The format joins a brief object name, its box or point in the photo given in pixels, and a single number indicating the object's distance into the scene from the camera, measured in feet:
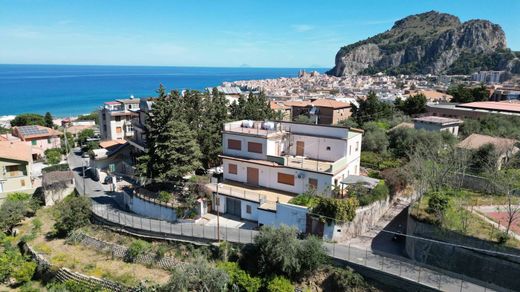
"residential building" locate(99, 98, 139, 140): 182.50
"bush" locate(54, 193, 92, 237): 98.07
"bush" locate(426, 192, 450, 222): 75.92
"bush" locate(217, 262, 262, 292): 70.64
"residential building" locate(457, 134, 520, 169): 108.58
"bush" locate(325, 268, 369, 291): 67.10
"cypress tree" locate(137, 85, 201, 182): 96.48
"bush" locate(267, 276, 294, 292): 68.13
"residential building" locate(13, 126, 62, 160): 188.96
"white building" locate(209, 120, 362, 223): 91.20
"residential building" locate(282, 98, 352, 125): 214.48
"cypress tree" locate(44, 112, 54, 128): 250.64
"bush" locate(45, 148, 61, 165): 166.87
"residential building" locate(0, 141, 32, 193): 123.44
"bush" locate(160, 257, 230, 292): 66.69
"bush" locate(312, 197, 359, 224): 76.69
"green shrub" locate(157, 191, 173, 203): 96.27
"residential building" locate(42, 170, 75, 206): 122.94
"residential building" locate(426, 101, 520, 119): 170.60
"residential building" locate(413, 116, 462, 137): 148.36
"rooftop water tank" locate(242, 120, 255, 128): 113.70
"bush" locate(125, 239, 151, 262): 85.92
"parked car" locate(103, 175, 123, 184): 135.12
